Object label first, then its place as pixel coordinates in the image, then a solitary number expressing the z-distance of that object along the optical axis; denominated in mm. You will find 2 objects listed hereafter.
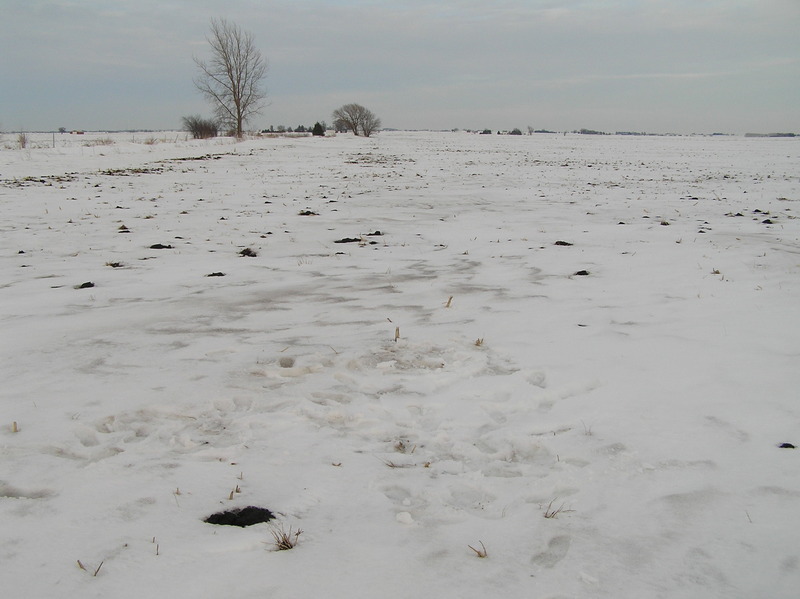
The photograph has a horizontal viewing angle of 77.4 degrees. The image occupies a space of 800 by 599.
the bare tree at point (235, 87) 48628
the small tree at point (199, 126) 59728
